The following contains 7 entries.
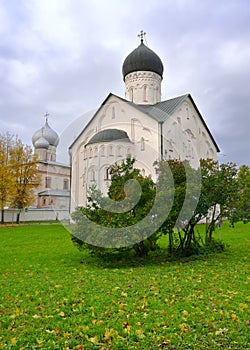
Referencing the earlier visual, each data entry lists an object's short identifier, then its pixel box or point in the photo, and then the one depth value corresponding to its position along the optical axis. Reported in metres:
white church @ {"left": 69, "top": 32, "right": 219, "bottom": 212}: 28.45
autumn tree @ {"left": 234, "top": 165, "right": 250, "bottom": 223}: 10.18
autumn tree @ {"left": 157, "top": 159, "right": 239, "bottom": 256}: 9.46
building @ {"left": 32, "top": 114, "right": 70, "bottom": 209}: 47.38
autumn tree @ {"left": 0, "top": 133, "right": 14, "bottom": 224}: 30.12
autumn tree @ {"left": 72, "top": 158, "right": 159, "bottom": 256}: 9.17
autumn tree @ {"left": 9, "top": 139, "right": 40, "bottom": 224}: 31.66
